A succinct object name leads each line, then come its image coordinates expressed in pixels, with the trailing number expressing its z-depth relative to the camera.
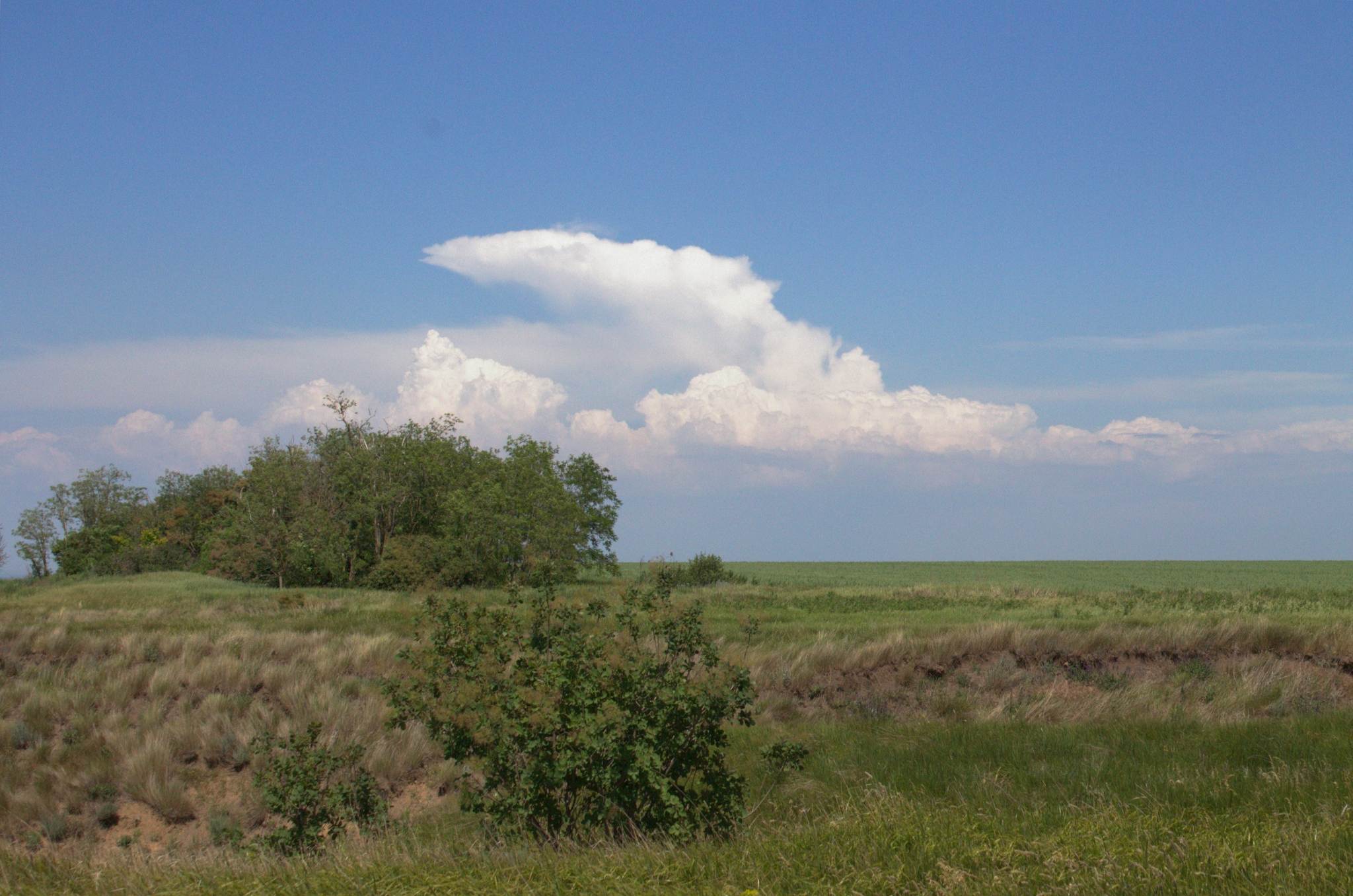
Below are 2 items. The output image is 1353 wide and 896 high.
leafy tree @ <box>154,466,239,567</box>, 85.12
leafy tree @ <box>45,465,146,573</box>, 86.81
